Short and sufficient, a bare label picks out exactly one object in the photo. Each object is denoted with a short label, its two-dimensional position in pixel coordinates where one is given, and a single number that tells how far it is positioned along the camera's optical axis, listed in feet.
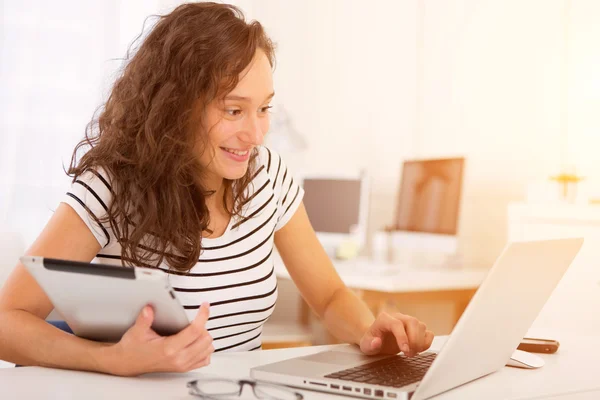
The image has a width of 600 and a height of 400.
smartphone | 4.57
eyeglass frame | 3.15
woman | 4.73
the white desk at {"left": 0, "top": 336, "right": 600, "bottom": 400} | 3.32
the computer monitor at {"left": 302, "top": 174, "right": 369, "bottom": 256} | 12.12
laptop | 3.14
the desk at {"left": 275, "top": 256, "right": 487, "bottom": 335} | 9.73
